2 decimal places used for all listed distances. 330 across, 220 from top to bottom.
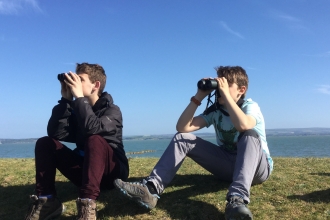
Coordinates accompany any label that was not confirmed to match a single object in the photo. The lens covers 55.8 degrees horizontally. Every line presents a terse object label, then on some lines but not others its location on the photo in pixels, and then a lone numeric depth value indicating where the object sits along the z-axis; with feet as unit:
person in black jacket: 10.46
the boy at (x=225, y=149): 10.12
